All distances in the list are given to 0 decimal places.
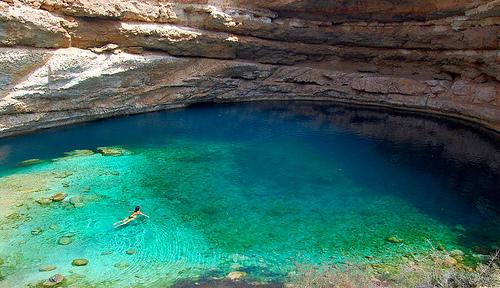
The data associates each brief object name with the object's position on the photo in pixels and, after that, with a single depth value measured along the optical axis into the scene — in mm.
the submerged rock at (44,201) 13653
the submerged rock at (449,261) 10828
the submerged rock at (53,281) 9867
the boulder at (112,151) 18208
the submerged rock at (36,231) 12007
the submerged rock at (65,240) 11592
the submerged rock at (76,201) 13750
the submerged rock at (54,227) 12298
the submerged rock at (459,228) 12742
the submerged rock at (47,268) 10406
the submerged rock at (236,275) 10281
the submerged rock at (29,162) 16683
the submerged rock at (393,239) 12077
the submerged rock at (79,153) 17880
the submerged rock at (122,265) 10648
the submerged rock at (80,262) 10685
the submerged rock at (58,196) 13922
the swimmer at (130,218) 12682
